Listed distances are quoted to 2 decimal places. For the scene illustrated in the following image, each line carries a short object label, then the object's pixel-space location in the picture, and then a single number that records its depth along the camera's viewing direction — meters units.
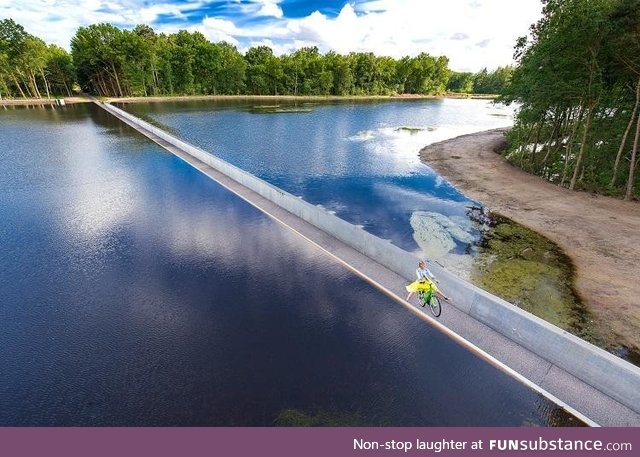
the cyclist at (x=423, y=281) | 11.87
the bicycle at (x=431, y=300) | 11.84
